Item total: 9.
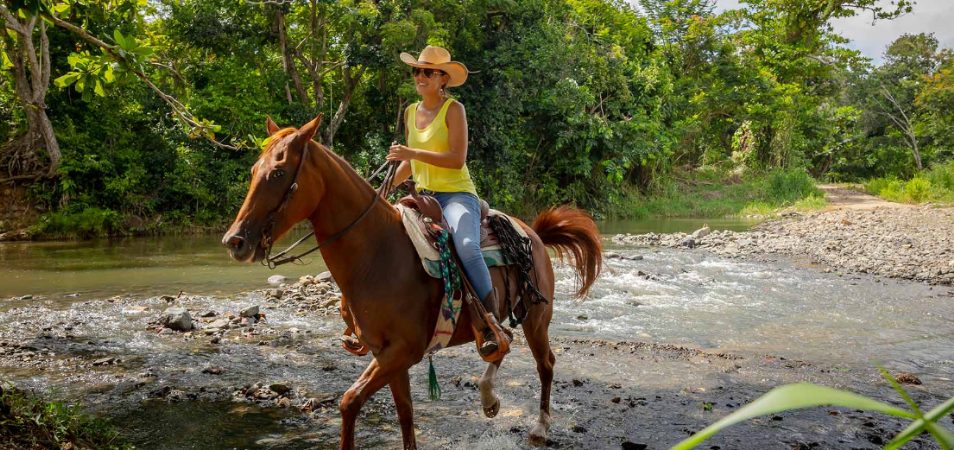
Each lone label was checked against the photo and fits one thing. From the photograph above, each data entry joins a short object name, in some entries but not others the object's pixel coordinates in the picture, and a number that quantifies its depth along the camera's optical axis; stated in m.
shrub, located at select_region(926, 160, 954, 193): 25.88
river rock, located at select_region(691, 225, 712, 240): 19.20
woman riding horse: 4.47
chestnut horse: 3.57
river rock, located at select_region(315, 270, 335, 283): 11.30
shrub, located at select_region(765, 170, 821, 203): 31.33
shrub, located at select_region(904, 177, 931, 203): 25.95
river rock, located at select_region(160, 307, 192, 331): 7.89
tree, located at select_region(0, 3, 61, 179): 16.62
